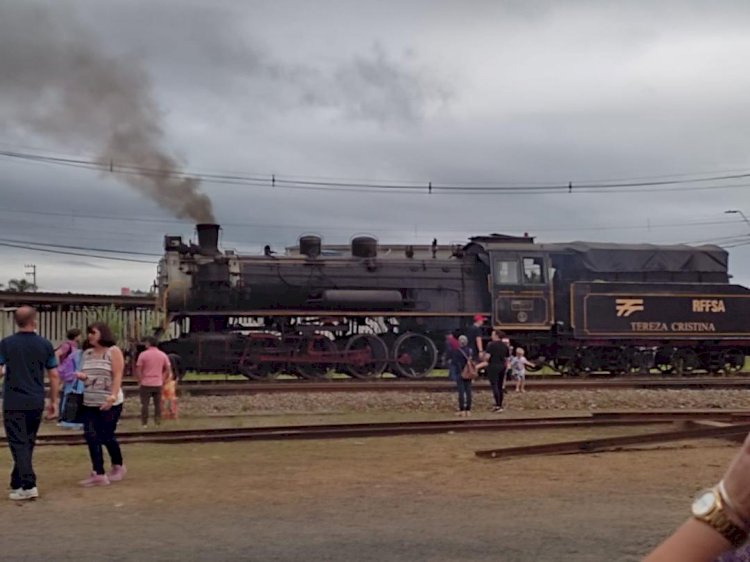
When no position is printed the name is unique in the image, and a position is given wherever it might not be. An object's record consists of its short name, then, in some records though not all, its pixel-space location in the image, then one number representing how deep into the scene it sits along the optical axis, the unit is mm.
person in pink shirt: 12719
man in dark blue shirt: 7797
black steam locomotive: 20188
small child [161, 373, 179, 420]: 13828
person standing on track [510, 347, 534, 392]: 17516
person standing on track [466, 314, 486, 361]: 16484
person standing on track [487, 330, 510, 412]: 14531
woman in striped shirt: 8391
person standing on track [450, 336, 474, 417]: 14203
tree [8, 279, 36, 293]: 59188
